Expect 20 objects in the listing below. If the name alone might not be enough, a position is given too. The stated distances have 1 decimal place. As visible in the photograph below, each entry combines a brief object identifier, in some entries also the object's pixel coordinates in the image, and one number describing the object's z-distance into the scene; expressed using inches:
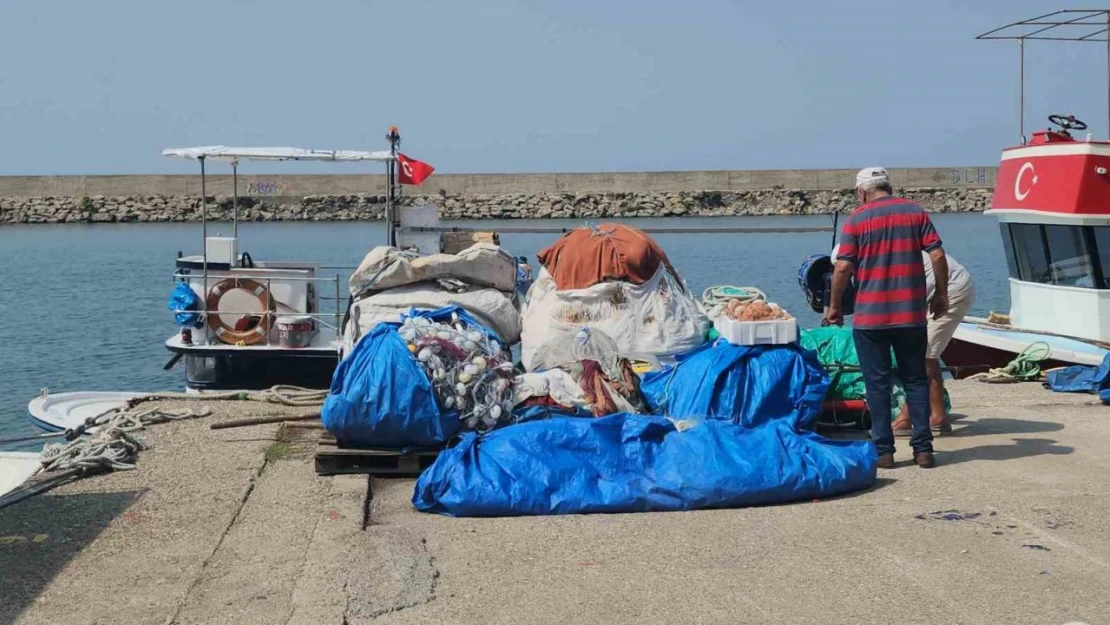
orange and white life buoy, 494.0
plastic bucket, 498.0
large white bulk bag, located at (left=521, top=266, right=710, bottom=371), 344.2
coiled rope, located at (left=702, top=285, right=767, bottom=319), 350.3
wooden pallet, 265.0
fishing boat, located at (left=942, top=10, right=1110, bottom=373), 458.6
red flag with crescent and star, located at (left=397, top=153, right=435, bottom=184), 511.5
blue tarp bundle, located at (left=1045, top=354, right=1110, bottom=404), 361.7
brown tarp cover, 358.6
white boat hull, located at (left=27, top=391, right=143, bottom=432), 450.6
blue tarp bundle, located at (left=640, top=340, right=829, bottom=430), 277.6
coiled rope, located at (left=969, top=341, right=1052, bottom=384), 419.2
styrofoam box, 285.9
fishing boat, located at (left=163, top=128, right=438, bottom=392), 493.7
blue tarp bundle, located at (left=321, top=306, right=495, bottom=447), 261.0
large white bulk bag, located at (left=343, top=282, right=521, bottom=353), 358.0
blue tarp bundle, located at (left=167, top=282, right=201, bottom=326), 497.4
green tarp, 311.9
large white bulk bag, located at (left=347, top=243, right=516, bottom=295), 370.9
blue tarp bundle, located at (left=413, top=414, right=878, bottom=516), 234.2
